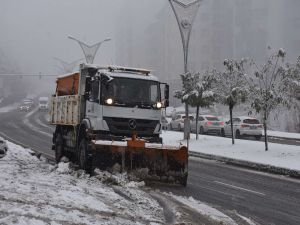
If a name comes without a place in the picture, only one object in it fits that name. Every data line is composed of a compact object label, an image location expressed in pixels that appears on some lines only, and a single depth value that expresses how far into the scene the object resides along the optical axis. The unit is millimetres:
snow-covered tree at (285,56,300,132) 21047
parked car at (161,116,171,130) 45288
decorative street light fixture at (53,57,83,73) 72350
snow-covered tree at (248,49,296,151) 21656
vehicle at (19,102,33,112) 86025
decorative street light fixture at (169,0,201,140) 27109
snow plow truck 13469
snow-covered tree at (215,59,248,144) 25172
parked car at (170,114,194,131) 45844
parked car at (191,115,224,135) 40719
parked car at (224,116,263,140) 36031
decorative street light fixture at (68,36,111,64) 50138
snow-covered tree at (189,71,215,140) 29161
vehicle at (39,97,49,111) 87250
